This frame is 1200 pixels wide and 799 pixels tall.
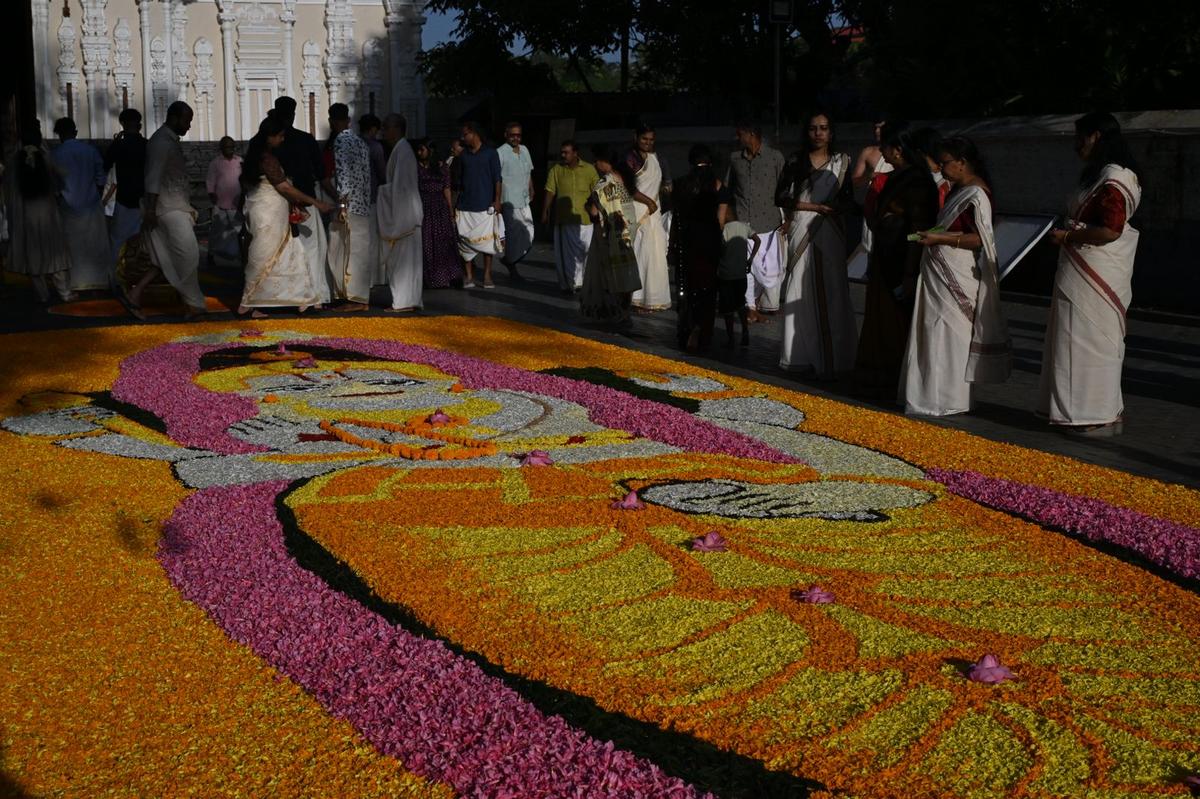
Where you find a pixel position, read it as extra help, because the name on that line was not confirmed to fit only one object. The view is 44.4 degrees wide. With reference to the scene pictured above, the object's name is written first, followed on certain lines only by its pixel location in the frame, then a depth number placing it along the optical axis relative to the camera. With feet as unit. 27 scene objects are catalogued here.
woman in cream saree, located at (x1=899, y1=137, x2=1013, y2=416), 26.40
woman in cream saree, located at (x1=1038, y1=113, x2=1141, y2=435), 24.86
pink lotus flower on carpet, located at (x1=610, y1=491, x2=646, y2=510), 19.31
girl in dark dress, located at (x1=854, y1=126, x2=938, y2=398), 27.71
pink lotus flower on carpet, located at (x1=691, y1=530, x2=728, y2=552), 17.33
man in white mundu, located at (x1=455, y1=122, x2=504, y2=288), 51.52
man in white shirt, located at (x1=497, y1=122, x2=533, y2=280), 54.70
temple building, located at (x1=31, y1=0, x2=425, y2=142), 127.65
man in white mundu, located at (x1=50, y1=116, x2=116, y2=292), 48.42
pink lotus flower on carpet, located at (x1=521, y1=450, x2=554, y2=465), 22.09
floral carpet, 11.70
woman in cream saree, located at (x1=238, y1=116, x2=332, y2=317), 40.55
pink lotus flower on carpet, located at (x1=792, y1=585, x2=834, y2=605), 15.37
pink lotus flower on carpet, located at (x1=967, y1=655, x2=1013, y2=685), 13.19
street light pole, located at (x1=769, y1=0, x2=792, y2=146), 50.11
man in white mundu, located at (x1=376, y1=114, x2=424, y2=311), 43.57
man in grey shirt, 38.42
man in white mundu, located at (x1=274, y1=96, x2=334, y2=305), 41.83
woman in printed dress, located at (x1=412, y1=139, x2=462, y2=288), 50.42
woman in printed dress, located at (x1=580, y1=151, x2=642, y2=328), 38.29
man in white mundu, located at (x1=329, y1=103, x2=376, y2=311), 42.75
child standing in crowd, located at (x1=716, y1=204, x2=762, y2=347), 35.14
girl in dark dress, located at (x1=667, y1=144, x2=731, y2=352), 34.50
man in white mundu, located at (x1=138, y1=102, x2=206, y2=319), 40.24
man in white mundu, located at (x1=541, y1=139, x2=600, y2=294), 49.78
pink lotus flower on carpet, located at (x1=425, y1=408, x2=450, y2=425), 24.88
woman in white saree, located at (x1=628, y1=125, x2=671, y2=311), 42.11
